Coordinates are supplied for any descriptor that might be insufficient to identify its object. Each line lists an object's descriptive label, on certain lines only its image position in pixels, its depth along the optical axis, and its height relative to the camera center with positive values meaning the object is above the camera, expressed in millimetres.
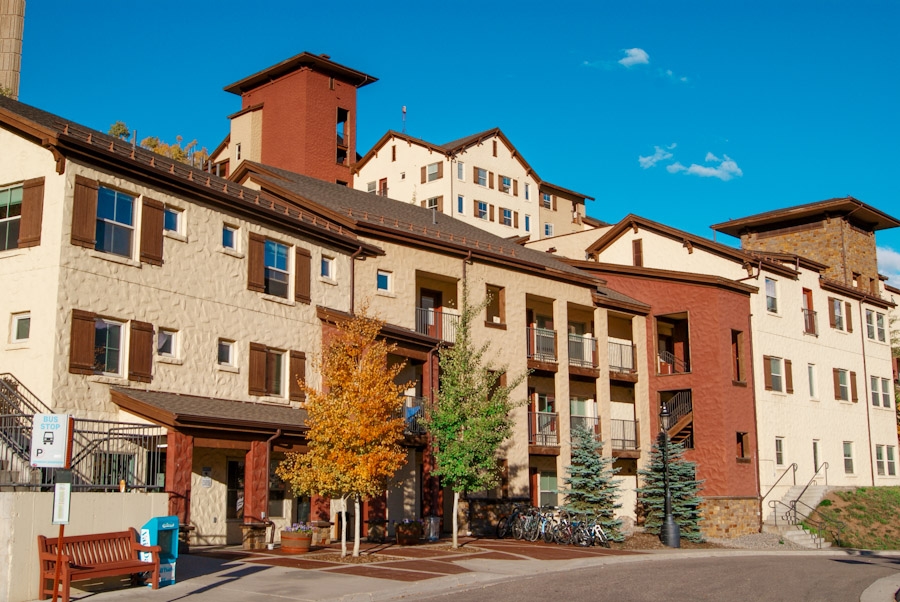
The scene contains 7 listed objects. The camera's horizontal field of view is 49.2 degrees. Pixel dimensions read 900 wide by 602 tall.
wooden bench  15500 -1423
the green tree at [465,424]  27469 +1269
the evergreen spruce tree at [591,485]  32562 -529
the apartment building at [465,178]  67250 +20427
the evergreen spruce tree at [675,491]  34781 -796
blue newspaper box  17583 -1219
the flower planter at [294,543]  24125 -1752
